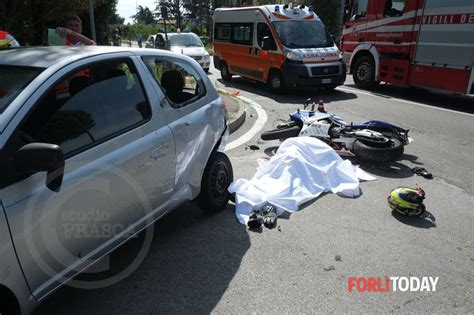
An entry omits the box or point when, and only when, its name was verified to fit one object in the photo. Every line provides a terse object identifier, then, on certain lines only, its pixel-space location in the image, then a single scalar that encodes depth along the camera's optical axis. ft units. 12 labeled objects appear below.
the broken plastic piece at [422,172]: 17.06
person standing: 16.11
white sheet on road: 13.78
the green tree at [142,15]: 343.65
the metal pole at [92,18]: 25.53
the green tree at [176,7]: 208.83
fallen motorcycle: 17.52
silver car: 6.62
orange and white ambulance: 35.22
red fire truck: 30.42
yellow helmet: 12.97
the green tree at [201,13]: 167.64
